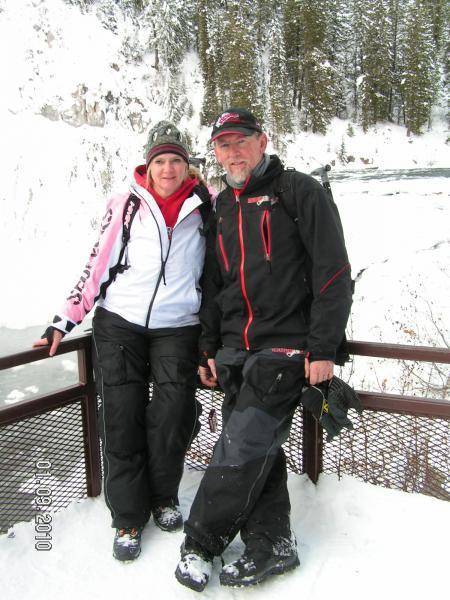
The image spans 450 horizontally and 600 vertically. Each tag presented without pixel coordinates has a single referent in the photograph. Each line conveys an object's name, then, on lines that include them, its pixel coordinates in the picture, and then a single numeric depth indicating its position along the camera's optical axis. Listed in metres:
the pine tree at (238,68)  34.44
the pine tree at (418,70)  39.22
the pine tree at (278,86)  35.38
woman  2.70
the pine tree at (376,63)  40.41
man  2.37
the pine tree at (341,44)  43.19
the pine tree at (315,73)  38.88
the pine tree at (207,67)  34.25
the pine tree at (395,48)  42.25
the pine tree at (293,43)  41.84
